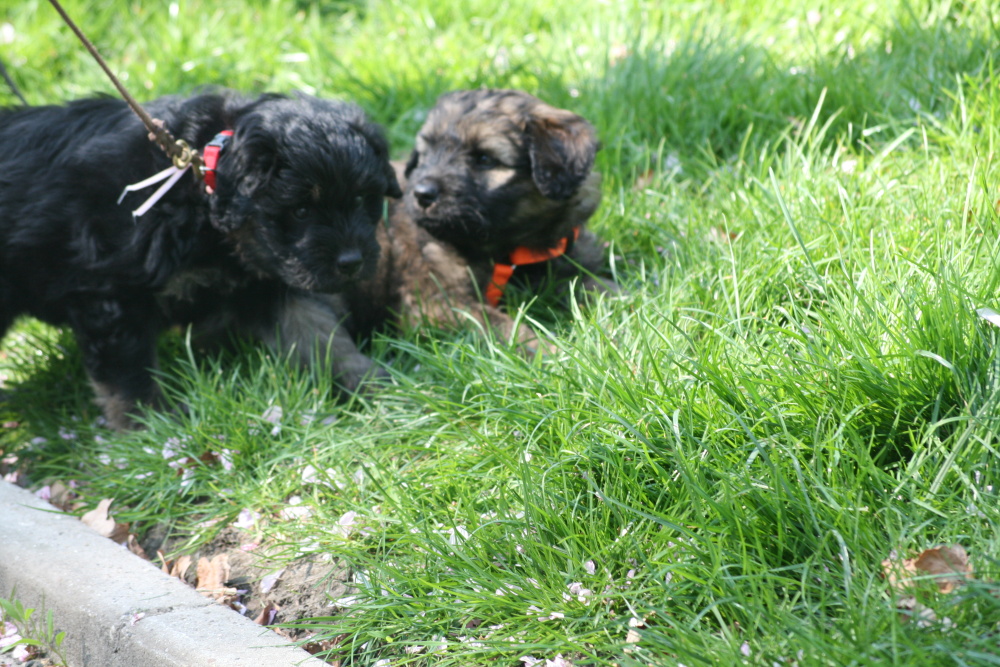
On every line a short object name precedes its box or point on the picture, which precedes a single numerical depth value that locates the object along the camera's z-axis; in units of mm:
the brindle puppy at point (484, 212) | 6285
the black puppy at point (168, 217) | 5133
